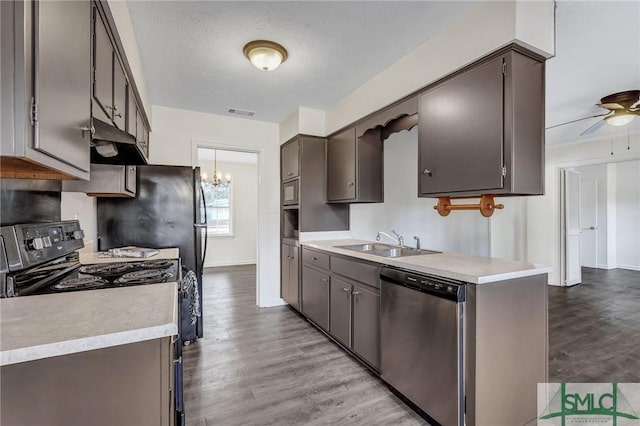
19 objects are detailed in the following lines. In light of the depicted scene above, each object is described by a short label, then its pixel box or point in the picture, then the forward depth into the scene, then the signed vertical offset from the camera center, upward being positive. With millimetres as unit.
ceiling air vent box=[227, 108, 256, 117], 3689 +1309
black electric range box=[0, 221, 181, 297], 1181 -265
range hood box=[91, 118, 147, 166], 1315 +366
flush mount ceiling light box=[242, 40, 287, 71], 2258 +1267
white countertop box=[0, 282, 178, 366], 727 -316
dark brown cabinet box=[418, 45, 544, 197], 1715 +544
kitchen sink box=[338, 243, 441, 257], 2582 -343
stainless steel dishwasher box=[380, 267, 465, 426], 1563 -765
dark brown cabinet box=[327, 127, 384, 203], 3125 +515
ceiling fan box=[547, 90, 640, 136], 3093 +1187
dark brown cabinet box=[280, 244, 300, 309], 3633 -792
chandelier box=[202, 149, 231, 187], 5801 +783
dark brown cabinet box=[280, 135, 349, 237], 3568 +310
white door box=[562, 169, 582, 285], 4973 -220
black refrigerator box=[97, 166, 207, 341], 2678 -27
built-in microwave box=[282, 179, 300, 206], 3682 +285
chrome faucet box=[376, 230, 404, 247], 2830 -252
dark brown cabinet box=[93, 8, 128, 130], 1391 +737
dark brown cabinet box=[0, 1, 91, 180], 730 +359
